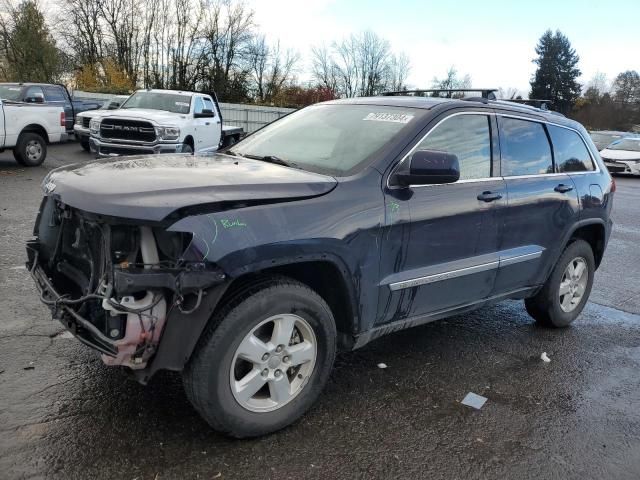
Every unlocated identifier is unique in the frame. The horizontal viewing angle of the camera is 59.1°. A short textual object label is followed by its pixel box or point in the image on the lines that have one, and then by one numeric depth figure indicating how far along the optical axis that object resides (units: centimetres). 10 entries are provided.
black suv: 261
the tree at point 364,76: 6212
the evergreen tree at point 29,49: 3547
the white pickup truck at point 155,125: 1216
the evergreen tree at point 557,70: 6794
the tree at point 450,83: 5354
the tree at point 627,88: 6752
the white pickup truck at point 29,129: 1244
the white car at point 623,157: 2100
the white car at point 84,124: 1539
